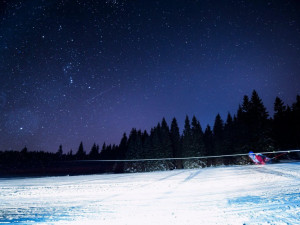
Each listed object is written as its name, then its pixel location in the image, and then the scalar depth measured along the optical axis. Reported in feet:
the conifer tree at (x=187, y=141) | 137.49
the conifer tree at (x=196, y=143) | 136.26
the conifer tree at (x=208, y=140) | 181.48
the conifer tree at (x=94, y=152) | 360.28
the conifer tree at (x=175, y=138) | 175.90
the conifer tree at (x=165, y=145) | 145.89
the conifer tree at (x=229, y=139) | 147.78
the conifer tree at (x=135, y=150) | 152.75
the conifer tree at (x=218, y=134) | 163.60
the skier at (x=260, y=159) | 65.77
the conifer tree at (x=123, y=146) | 256.52
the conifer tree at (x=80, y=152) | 380.78
